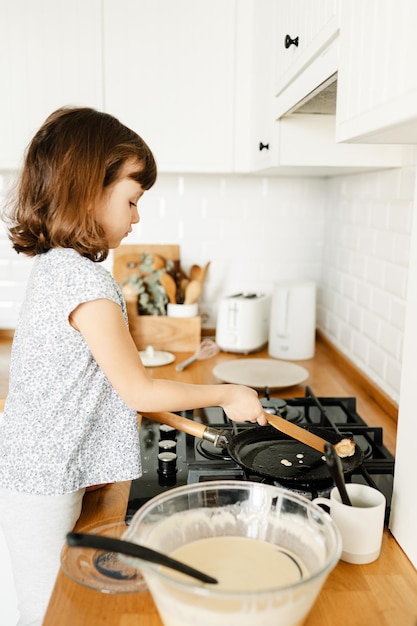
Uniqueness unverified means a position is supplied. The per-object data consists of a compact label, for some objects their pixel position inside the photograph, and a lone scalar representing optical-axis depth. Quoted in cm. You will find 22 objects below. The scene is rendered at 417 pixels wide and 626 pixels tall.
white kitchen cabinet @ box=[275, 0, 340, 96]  105
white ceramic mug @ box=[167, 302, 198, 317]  223
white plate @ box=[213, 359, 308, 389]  181
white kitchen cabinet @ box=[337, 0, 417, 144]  70
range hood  115
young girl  103
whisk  208
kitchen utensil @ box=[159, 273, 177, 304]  224
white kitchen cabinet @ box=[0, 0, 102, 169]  191
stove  111
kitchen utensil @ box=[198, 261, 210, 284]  234
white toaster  215
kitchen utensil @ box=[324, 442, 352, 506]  82
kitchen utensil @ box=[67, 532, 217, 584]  62
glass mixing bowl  66
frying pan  108
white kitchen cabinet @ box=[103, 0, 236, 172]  192
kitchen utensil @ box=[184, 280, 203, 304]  228
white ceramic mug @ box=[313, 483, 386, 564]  92
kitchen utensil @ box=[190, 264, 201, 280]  235
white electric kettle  213
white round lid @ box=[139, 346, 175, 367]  203
